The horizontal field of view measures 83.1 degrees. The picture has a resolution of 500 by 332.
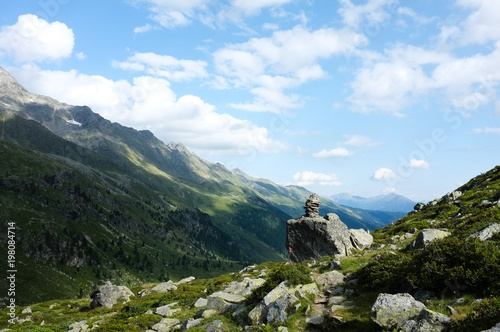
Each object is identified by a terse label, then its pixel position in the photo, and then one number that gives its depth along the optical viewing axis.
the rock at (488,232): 17.94
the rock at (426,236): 22.59
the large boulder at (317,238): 40.80
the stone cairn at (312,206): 49.00
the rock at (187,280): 54.20
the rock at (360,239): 41.69
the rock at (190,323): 19.03
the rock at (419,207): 73.59
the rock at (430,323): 10.25
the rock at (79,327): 28.29
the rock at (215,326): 17.23
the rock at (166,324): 21.56
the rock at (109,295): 45.73
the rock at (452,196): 57.46
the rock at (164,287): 44.30
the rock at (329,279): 22.03
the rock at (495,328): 8.60
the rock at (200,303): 25.92
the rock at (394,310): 11.66
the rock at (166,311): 25.59
